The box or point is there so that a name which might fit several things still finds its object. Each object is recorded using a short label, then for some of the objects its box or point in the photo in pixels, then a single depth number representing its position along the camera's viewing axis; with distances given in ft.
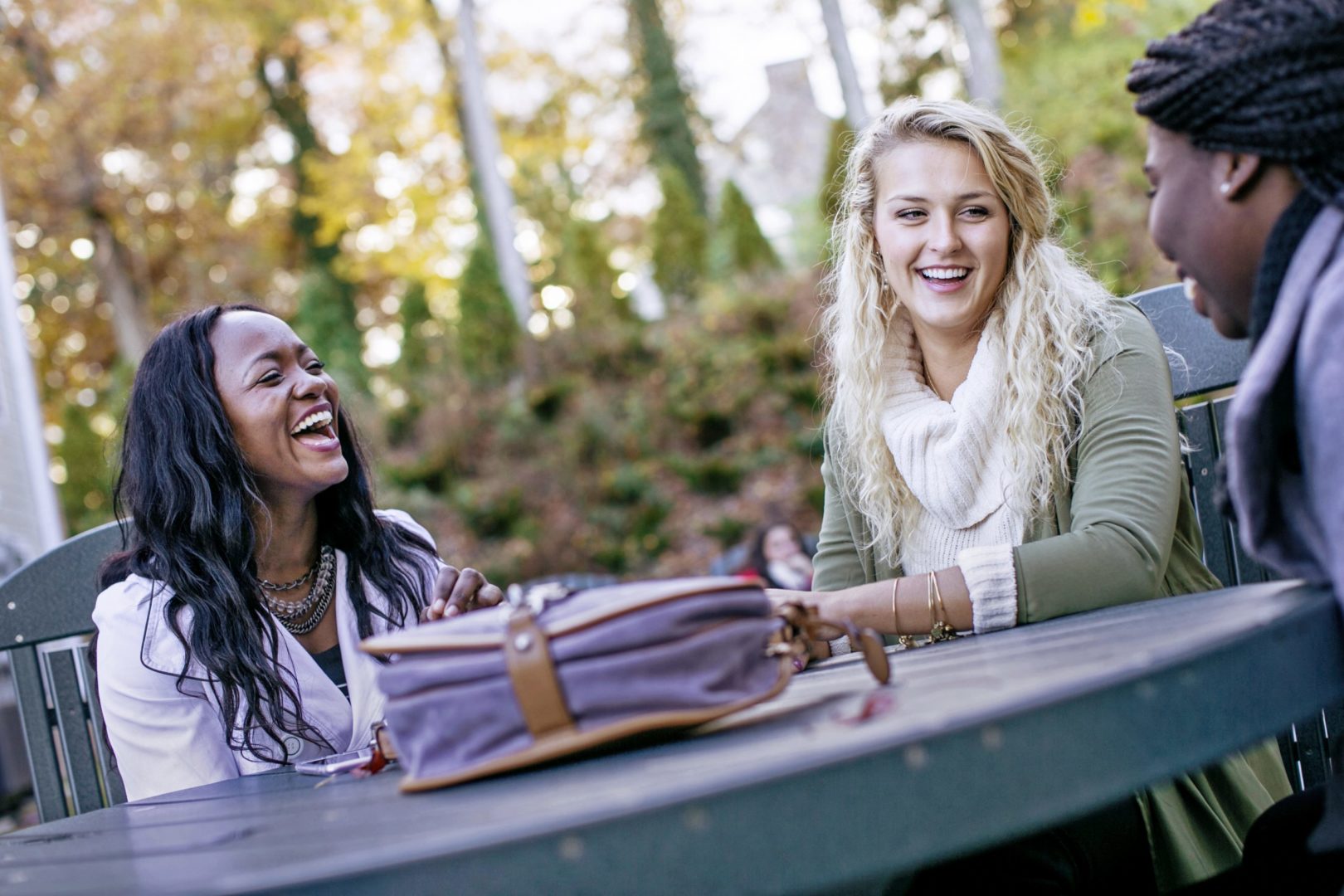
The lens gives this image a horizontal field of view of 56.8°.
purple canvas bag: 4.08
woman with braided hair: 4.20
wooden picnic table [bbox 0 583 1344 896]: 3.05
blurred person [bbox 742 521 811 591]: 25.44
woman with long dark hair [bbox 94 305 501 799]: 7.79
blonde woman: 6.34
